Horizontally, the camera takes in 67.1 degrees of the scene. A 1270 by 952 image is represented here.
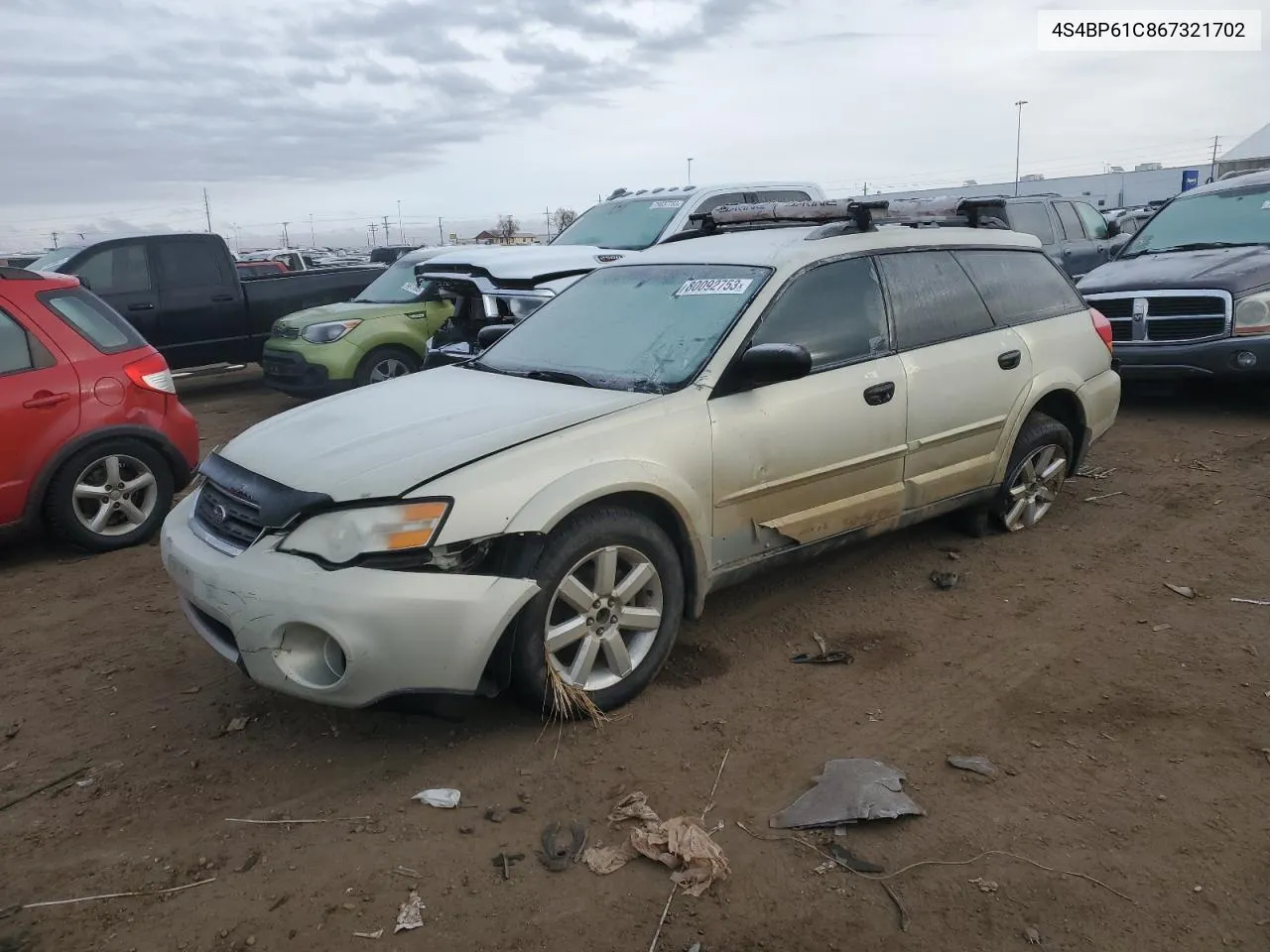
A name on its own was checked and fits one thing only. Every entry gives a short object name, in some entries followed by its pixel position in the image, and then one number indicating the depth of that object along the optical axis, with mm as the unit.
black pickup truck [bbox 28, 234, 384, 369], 10320
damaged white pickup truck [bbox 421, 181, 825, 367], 7863
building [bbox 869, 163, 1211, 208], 47312
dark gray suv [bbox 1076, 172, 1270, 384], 7531
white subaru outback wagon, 3094
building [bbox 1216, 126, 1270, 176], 34375
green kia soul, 9328
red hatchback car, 5246
